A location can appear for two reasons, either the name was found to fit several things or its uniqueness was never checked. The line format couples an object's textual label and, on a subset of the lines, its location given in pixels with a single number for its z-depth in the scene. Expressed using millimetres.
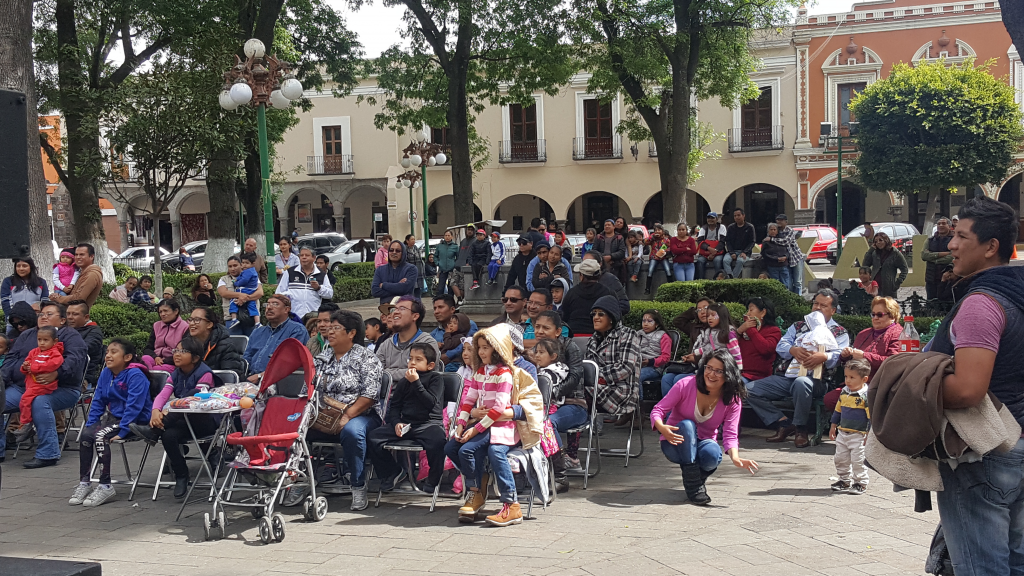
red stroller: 6367
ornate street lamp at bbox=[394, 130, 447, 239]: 22500
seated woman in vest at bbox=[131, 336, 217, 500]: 7234
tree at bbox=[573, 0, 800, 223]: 19219
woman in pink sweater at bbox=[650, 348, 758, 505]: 6660
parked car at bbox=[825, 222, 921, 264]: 31062
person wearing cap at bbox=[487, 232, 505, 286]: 16500
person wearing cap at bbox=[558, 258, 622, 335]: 9758
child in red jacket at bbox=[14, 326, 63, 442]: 8672
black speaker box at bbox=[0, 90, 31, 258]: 3225
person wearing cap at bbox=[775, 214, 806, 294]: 14945
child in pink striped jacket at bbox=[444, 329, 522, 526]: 6465
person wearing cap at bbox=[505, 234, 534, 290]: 13094
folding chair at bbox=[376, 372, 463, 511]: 6945
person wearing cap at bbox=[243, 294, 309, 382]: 8516
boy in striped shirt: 6844
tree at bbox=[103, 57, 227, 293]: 16750
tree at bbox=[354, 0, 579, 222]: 19203
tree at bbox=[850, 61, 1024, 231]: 32156
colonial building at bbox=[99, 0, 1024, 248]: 36125
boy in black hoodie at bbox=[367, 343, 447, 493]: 7008
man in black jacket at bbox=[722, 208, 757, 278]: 15500
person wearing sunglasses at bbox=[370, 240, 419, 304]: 11751
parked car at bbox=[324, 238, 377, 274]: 31756
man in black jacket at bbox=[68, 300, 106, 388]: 9328
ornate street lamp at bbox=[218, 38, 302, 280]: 12031
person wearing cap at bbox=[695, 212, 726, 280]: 15711
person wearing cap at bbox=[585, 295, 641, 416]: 7801
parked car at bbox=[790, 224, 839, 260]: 31581
